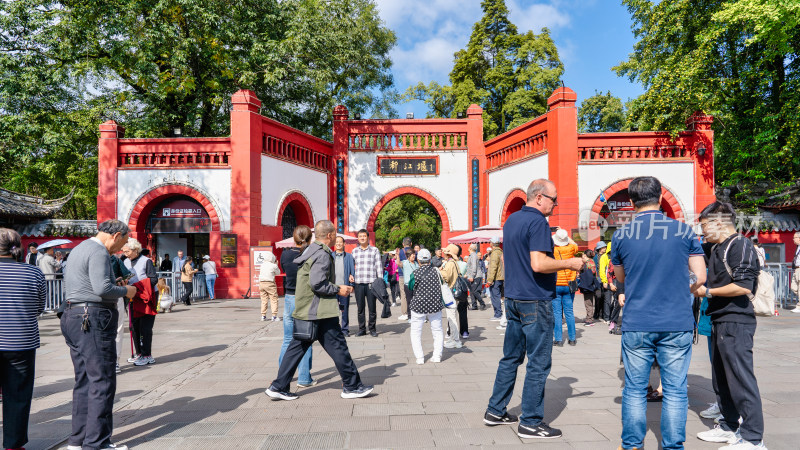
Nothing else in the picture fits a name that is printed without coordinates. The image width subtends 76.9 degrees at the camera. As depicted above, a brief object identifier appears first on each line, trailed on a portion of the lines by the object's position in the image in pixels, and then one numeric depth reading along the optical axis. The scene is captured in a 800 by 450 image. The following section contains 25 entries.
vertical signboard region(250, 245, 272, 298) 15.23
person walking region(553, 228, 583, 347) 7.45
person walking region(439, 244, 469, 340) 7.62
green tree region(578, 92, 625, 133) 34.04
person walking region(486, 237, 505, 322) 9.48
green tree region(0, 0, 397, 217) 16.45
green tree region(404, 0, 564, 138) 26.17
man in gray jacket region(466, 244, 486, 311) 11.06
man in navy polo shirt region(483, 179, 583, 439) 3.77
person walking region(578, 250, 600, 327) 9.98
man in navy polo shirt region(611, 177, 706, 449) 3.14
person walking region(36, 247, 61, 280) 12.40
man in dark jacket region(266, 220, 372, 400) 4.77
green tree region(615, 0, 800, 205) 15.09
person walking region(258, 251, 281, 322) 10.66
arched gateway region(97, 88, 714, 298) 15.74
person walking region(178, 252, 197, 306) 14.20
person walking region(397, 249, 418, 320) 9.05
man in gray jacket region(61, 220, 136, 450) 3.59
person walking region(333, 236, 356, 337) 8.14
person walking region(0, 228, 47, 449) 3.53
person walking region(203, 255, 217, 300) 15.23
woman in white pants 6.60
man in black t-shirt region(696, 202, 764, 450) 3.51
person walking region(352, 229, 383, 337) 8.86
